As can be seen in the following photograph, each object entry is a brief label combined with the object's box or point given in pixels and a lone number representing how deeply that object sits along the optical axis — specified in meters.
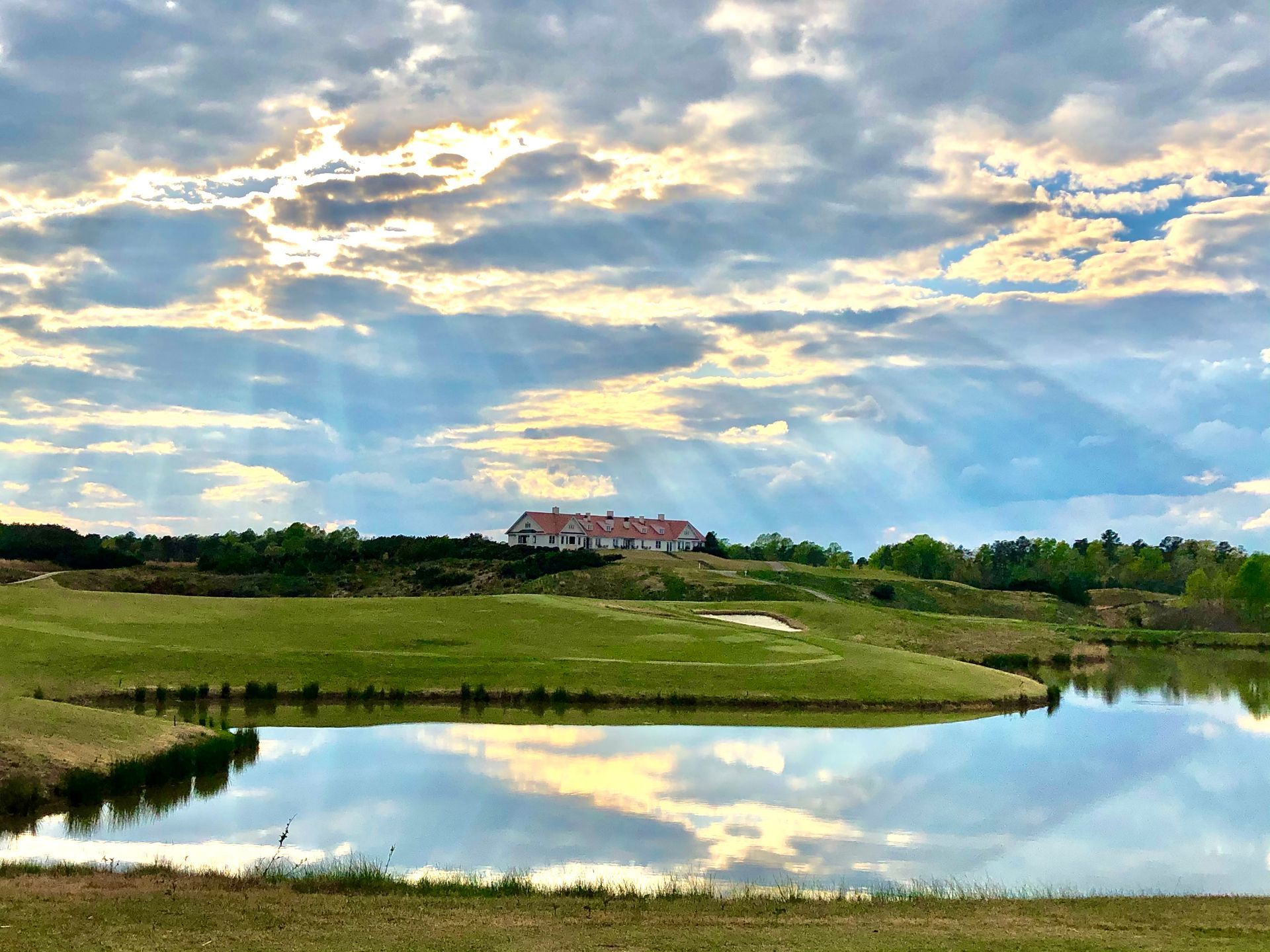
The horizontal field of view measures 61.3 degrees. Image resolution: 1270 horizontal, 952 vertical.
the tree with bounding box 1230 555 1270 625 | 125.31
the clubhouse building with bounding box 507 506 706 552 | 172.25
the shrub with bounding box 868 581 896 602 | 117.31
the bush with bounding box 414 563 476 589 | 110.88
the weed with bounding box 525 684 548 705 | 46.91
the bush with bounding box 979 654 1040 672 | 74.44
